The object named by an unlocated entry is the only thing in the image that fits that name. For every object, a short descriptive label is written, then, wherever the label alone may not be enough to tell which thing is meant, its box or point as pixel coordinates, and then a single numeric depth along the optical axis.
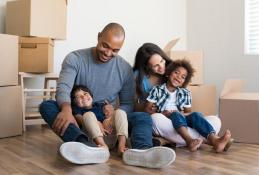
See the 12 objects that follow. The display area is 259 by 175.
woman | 1.71
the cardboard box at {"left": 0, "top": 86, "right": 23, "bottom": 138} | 2.02
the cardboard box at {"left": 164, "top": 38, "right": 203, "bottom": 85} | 2.48
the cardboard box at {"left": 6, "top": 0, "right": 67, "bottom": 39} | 2.22
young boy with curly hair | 1.65
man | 1.31
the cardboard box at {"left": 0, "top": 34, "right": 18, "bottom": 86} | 2.02
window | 2.77
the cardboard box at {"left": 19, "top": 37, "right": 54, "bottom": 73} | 2.26
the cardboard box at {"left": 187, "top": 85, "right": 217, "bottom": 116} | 2.23
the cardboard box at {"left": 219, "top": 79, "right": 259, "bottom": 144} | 1.90
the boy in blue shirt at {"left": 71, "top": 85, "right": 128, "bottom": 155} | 1.46
